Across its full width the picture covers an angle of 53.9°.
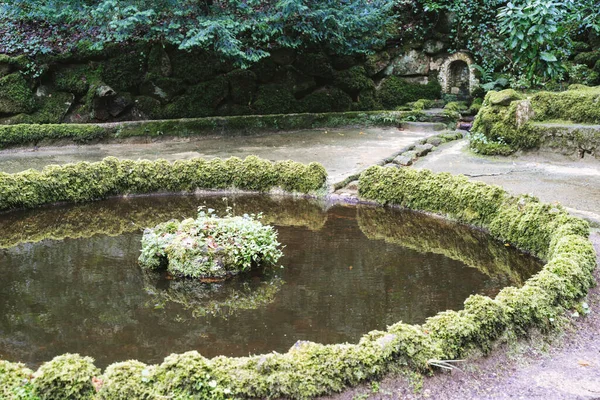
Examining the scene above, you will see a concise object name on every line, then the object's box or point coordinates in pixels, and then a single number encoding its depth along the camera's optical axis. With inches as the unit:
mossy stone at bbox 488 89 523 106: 386.6
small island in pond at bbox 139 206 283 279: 213.2
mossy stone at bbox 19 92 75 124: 497.0
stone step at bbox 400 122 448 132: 512.7
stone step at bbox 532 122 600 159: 344.2
